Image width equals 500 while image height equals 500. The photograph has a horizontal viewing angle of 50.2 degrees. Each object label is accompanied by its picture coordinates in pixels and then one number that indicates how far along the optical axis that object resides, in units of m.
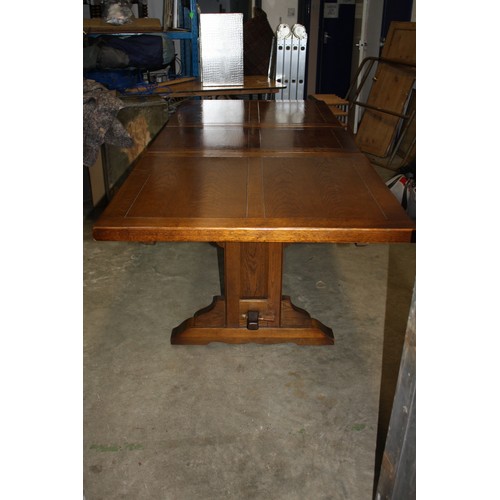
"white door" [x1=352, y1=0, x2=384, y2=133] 5.89
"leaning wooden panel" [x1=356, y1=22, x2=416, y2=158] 4.93
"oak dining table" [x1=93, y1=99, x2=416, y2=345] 1.54
